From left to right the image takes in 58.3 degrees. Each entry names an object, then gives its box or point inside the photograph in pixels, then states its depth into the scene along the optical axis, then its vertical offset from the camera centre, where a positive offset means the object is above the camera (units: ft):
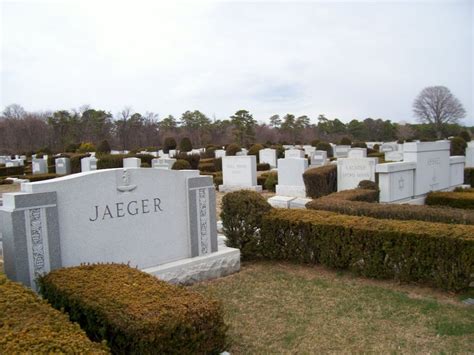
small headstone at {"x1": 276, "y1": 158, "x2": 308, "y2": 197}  50.78 -4.42
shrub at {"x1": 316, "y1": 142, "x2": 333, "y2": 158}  116.06 -2.25
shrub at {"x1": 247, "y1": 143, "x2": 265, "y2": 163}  105.19 -2.11
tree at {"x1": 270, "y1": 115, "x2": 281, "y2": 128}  253.44 +11.78
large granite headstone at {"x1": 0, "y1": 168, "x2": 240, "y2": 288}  15.47 -3.26
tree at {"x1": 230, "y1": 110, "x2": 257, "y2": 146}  190.70 +7.19
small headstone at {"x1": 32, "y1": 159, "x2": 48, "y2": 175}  91.45 -3.55
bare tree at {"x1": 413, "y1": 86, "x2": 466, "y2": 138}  239.91 +16.21
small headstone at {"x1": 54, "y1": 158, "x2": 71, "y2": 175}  90.45 -3.52
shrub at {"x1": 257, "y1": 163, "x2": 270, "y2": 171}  85.56 -5.14
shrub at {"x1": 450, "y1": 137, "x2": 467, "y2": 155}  83.43 -2.57
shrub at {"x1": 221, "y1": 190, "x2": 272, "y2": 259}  24.18 -4.34
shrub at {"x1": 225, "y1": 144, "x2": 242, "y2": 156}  102.78 -1.83
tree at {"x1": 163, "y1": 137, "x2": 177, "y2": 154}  137.16 +0.25
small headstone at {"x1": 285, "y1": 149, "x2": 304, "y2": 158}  86.34 -2.62
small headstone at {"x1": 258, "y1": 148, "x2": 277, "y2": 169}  91.91 -3.47
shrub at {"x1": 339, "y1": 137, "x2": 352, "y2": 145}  141.59 -0.97
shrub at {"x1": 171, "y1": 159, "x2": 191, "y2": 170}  66.95 -3.24
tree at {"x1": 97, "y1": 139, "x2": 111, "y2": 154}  119.46 -0.16
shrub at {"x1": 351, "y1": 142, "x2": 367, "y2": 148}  129.84 -2.22
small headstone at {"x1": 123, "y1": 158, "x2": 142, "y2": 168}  70.04 -2.68
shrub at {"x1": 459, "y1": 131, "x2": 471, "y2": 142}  126.99 -0.41
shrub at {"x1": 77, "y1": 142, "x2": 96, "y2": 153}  130.47 -0.07
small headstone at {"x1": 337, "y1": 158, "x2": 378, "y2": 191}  43.78 -3.53
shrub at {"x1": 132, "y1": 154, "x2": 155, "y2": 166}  90.12 -2.58
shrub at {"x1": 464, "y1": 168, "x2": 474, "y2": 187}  54.65 -5.46
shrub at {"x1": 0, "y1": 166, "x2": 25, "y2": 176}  88.33 -4.18
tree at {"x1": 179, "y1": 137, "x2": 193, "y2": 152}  130.16 -0.40
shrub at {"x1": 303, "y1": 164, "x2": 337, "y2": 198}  45.16 -4.42
